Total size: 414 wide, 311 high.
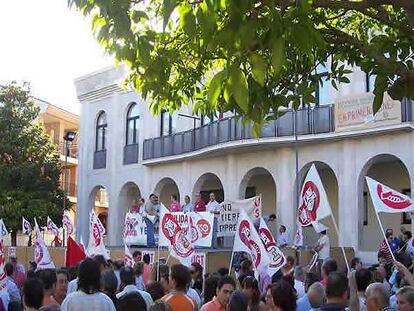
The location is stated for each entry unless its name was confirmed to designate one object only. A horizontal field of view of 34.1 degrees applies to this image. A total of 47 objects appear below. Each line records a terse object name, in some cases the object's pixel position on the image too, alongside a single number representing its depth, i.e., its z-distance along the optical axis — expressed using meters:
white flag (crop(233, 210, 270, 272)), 10.50
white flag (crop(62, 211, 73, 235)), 23.52
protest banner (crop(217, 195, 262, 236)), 19.88
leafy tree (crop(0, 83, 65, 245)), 30.55
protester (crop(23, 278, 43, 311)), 5.77
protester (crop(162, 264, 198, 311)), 6.49
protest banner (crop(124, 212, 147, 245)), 21.49
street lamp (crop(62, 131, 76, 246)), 29.16
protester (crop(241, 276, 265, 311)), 6.73
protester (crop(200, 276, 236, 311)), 6.44
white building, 21.55
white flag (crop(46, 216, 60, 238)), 25.26
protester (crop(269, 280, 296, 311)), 5.47
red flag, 11.52
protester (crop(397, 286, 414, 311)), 5.81
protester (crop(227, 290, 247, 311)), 5.50
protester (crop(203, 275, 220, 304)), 7.09
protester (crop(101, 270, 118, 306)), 7.16
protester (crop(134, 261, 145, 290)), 10.08
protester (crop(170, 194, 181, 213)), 21.70
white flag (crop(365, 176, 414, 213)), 11.62
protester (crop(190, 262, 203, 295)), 10.35
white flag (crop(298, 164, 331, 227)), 11.28
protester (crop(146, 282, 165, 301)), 7.50
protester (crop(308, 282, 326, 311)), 6.11
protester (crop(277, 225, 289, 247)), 20.41
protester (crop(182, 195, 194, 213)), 22.22
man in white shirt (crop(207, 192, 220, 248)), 19.83
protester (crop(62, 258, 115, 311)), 5.75
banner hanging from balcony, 20.45
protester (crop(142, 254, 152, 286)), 13.23
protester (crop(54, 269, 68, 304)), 8.01
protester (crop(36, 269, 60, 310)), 6.31
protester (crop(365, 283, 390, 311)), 5.86
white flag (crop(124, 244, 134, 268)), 13.50
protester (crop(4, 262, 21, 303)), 8.98
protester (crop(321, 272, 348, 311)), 5.48
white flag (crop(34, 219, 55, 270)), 13.44
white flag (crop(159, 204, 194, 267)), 12.59
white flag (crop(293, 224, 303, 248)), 17.81
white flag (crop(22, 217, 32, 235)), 26.00
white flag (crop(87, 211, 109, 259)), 13.58
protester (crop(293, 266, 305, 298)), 8.80
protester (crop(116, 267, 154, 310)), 7.70
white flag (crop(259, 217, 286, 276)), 10.42
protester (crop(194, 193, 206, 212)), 21.50
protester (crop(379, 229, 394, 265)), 11.09
